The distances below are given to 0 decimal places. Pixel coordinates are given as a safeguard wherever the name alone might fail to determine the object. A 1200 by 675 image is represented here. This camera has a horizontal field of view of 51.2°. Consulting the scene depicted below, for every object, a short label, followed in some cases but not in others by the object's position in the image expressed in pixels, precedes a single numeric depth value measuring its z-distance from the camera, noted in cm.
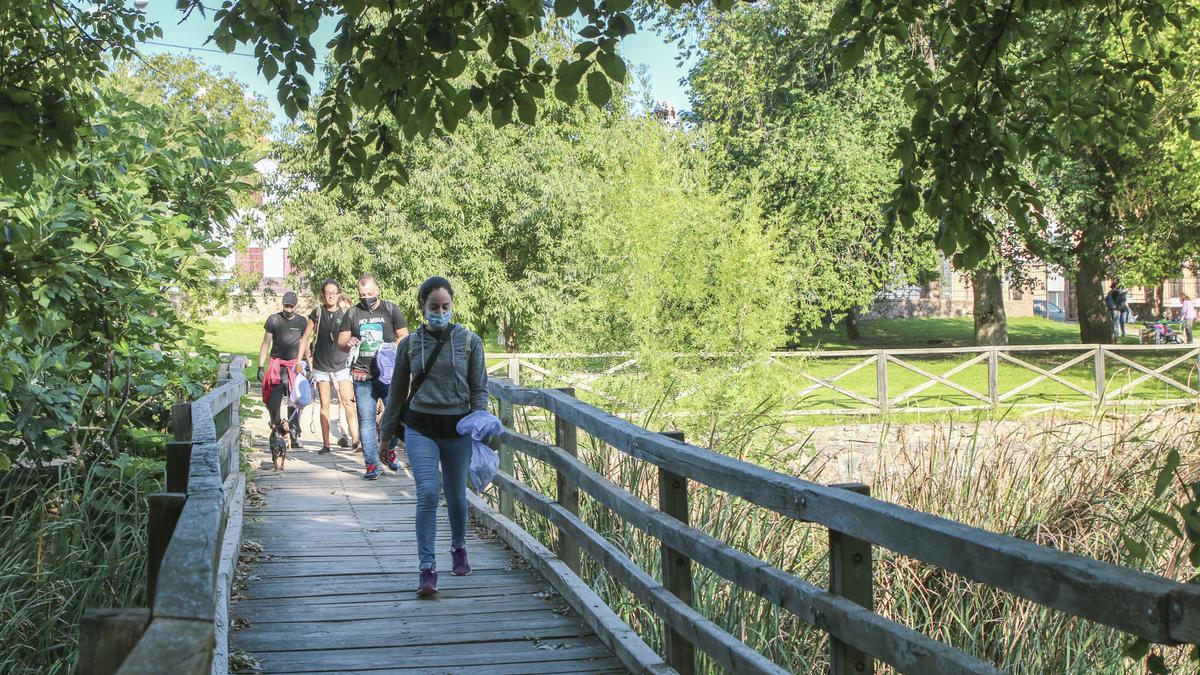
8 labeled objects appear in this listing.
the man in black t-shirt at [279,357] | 1297
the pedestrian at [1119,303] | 4147
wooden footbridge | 232
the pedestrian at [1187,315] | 3953
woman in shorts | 1246
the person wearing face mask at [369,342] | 1170
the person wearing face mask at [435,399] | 714
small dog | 1280
